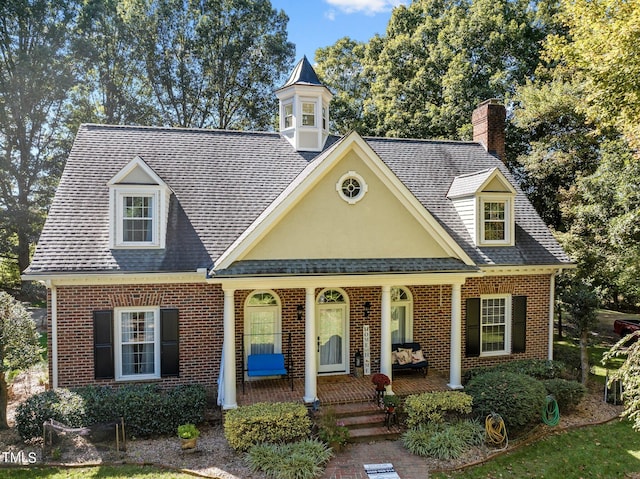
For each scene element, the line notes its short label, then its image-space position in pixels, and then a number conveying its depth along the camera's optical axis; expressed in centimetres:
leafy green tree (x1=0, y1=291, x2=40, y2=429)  1046
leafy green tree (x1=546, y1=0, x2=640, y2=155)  1405
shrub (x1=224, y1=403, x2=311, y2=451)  961
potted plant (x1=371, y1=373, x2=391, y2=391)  1102
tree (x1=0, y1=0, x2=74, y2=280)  2881
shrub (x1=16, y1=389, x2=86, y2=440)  995
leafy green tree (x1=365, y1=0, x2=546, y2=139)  2631
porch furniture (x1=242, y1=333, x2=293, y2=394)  1184
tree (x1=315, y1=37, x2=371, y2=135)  3381
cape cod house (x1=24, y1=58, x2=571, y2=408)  1131
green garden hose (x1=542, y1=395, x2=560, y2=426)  1106
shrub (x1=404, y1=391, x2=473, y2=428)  1070
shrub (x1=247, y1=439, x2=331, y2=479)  859
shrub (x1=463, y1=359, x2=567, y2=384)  1334
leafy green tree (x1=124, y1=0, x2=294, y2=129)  3294
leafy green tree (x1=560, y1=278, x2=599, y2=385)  1367
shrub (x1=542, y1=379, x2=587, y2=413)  1206
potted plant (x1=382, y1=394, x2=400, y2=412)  1060
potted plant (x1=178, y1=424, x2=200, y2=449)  952
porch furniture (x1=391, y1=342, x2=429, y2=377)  1305
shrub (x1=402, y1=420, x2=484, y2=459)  962
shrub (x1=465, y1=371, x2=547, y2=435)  1043
